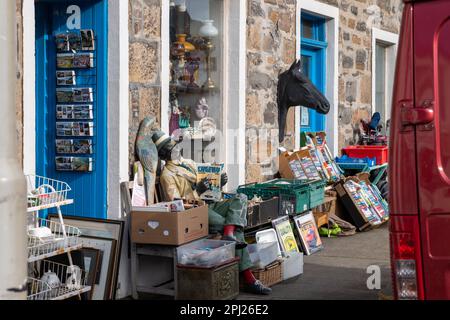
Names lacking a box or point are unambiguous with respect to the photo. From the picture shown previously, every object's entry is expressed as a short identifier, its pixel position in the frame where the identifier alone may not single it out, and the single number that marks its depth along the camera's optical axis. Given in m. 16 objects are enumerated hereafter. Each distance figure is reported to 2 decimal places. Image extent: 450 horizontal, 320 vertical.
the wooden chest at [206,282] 6.04
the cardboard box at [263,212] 7.34
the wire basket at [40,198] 5.20
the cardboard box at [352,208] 9.79
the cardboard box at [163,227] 6.18
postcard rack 6.73
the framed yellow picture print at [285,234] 7.69
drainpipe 3.60
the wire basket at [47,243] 5.11
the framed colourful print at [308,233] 8.28
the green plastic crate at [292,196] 8.13
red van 3.40
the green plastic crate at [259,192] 8.08
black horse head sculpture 9.41
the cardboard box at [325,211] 9.30
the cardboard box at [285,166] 9.41
